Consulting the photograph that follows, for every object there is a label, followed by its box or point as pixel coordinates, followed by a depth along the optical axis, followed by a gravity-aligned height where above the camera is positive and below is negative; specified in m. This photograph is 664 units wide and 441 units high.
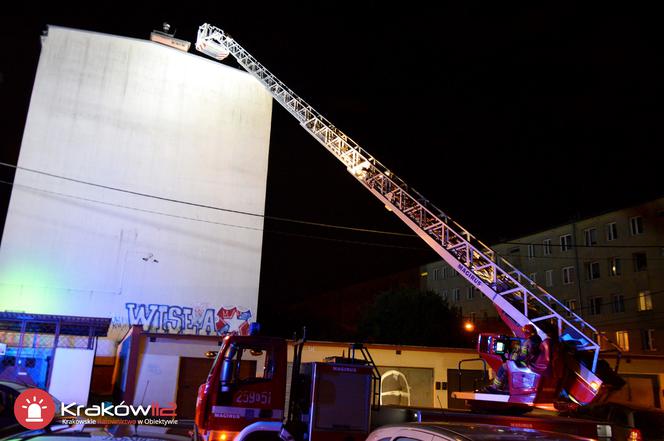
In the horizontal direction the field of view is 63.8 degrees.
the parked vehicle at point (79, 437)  3.48 -0.62
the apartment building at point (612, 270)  34.00 +6.99
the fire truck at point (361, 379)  8.18 -0.29
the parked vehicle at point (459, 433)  3.50 -0.45
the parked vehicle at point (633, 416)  10.81 -0.86
